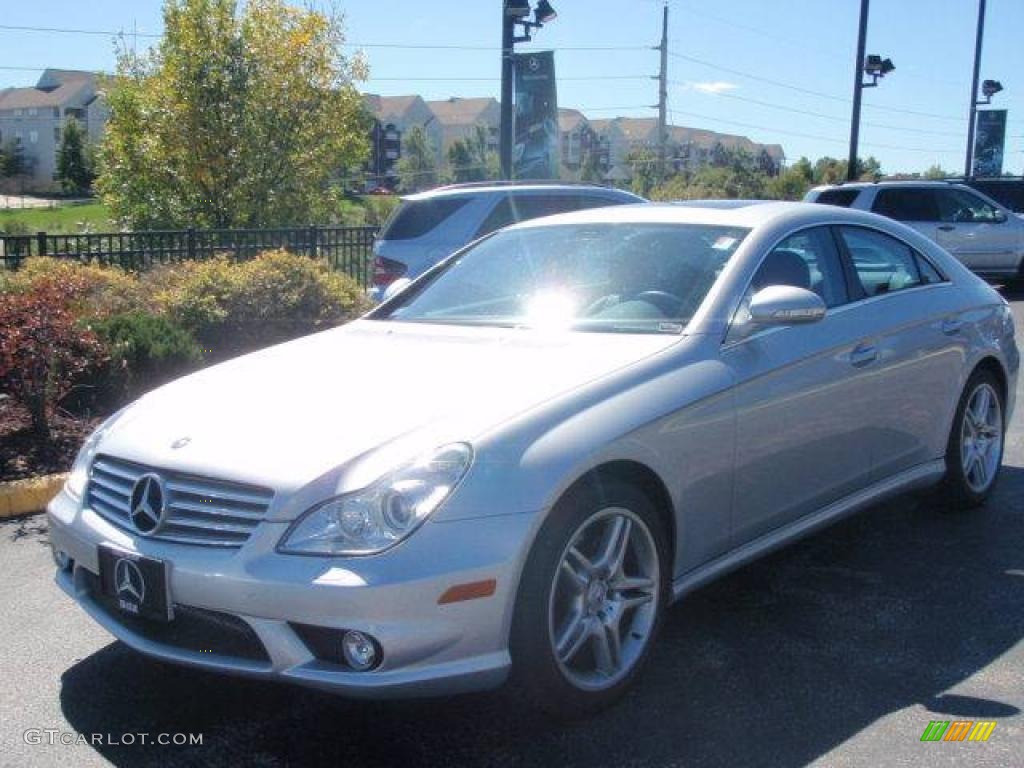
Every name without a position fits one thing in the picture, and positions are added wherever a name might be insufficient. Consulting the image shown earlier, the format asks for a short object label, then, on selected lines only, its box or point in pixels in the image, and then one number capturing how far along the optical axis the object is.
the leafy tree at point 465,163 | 77.31
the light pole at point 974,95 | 34.78
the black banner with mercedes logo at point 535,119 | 17.41
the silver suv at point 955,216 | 17.84
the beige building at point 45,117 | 98.25
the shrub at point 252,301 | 8.81
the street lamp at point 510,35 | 15.71
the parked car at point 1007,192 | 22.72
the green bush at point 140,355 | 7.60
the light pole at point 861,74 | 25.14
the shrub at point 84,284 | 7.93
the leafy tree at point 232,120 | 18.78
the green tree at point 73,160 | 79.06
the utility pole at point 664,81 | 47.78
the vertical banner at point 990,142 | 36.06
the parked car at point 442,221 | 10.67
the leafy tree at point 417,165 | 73.19
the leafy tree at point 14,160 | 90.08
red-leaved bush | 6.68
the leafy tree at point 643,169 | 38.78
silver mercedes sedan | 3.24
